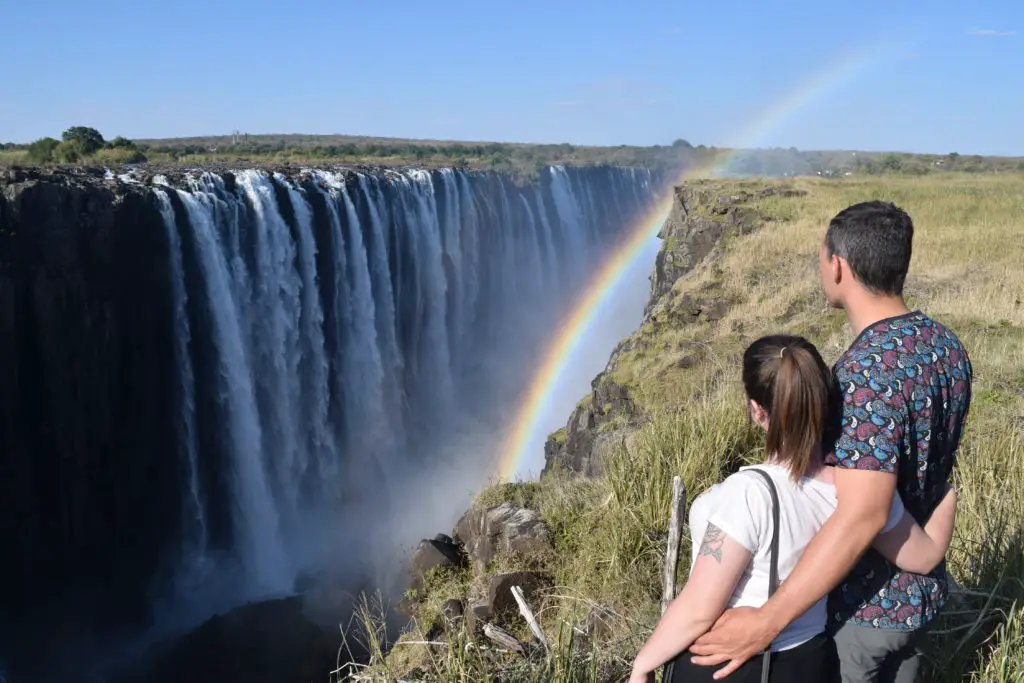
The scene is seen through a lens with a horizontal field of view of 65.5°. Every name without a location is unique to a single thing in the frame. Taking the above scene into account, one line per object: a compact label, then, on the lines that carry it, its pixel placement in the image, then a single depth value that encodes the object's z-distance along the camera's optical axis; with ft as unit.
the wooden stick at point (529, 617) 11.59
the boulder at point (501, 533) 22.85
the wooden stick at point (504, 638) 12.12
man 7.02
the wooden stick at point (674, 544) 10.43
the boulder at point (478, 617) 19.34
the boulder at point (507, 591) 20.57
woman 6.92
